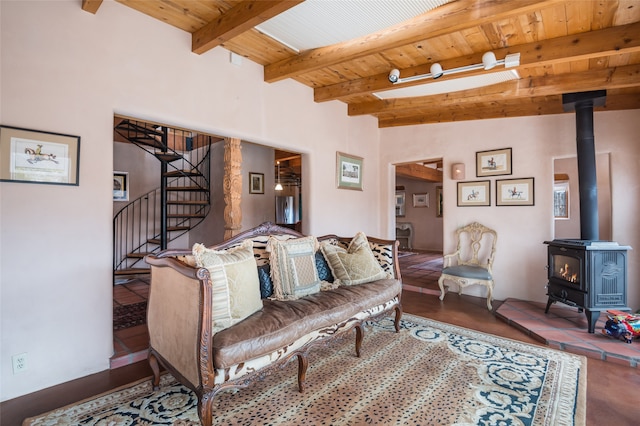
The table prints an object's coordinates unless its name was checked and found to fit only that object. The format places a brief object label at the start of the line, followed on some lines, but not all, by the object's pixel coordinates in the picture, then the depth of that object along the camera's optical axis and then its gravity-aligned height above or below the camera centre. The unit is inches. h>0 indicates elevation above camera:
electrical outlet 76.2 -36.4
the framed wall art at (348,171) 172.6 +26.9
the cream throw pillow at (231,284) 72.3 -17.0
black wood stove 114.6 -24.3
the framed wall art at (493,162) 163.9 +29.4
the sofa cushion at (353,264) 114.6 -18.5
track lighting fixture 106.1 +55.8
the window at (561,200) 228.2 +11.9
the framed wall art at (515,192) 157.6 +12.6
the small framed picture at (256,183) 230.7 +26.5
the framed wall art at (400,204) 384.8 +15.7
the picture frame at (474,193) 170.4 +12.8
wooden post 126.9 +13.8
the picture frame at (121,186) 213.8 +22.8
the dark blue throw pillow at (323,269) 117.2 -20.3
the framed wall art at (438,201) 351.9 +17.5
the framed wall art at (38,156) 75.2 +16.2
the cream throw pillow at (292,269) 97.6 -17.4
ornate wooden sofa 64.4 -25.8
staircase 185.8 +7.2
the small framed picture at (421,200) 364.8 +19.8
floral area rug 69.5 -46.0
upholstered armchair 152.1 -24.2
